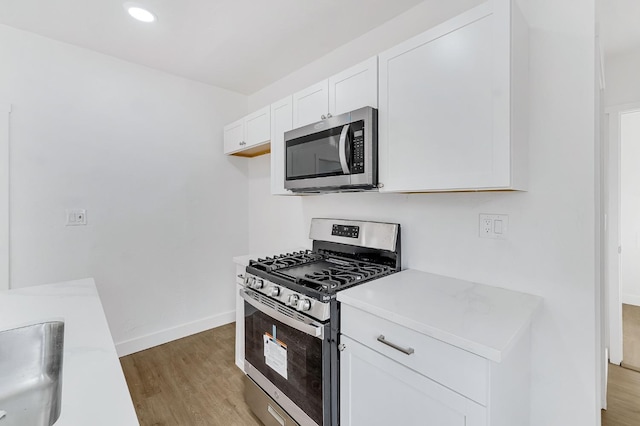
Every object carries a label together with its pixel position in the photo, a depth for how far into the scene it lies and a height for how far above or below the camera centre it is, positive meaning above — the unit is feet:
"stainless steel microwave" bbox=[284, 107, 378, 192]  5.29 +1.17
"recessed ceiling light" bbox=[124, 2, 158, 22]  6.07 +4.19
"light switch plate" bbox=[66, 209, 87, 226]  7.79 -0.12
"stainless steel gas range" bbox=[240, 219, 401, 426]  4.60 -1.78
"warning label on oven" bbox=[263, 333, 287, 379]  5.31 -2.57
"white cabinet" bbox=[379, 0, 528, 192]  3.86 +1.58
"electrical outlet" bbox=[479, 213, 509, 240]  4.79 -0.19
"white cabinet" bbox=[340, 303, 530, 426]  3.14 -1.98
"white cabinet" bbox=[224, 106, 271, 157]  8.22 +2.35
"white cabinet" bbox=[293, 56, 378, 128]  5.40 +2.38
